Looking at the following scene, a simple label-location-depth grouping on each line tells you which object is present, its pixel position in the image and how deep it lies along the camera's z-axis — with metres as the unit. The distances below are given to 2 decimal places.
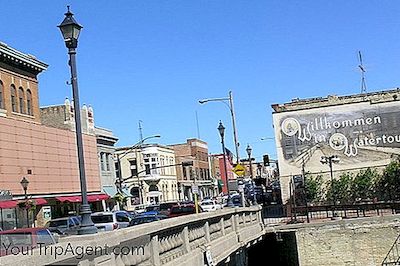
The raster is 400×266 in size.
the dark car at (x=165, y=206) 52.90
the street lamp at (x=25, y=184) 38.16
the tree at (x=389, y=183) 48.62
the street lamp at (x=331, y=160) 48.46
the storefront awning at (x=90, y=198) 51.94
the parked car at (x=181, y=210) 37.37
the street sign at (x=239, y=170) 34.50
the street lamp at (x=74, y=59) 12.76
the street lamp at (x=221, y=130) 35.20
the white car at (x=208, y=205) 51.50
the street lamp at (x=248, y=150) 51.07
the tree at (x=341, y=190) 49.78
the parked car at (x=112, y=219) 33.18
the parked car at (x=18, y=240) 12.36
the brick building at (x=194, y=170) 102.31
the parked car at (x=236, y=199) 56.53
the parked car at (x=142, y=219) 29.80
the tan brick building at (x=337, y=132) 51.69
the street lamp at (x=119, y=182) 58.94
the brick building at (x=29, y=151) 44.22
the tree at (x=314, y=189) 50.50
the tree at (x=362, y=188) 49.56
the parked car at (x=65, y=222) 29.26
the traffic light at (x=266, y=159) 50.97
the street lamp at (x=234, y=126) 41.00
